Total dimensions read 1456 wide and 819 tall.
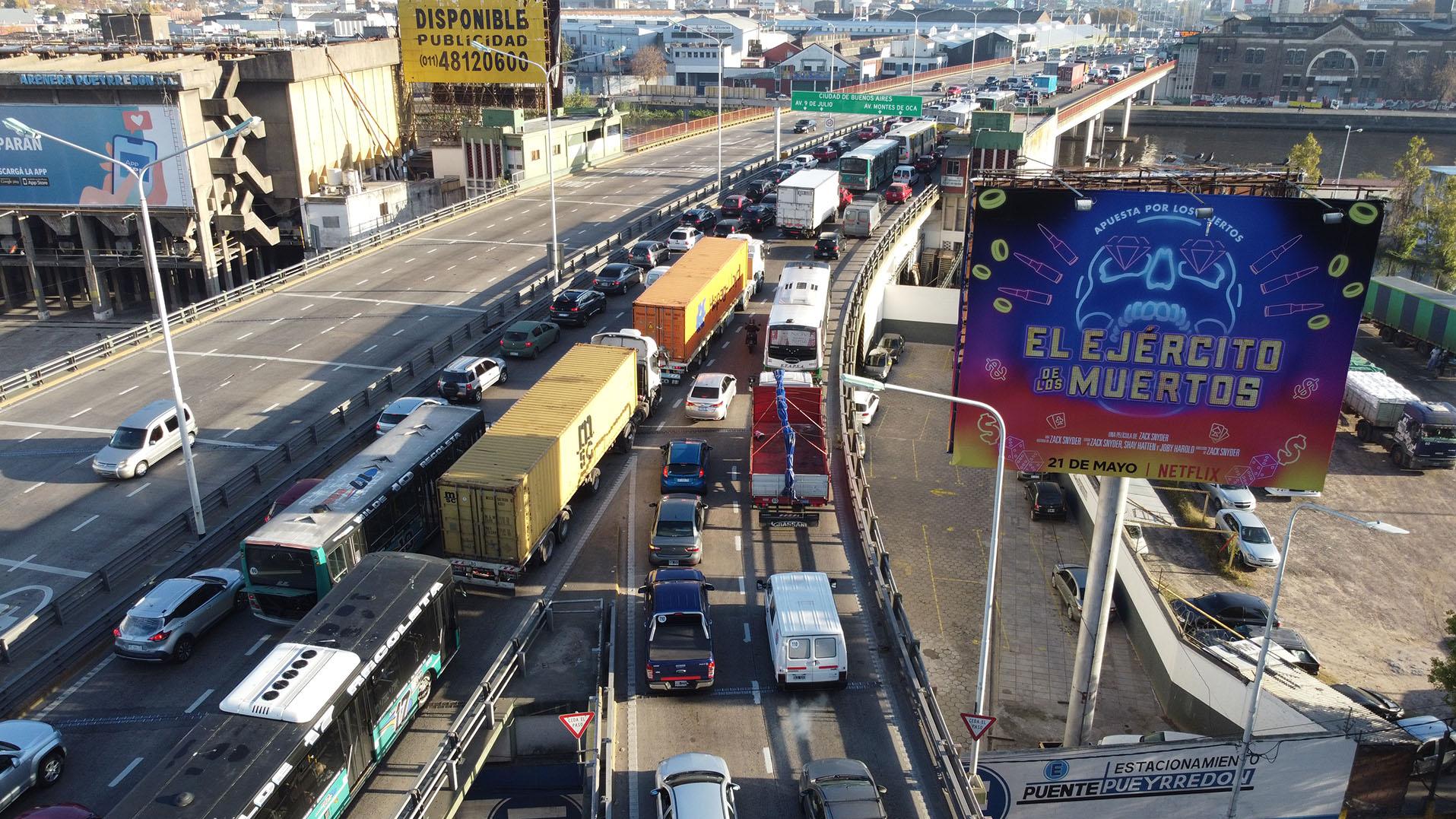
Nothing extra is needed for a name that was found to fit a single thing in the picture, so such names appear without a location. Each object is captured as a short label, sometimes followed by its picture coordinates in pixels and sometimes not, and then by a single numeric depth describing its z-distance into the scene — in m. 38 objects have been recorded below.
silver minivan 30.84
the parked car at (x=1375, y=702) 24.45
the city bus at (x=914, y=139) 83.88
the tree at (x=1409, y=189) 76.38
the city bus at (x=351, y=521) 22.39
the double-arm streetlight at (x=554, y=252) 49.56
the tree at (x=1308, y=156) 88.75
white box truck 59.41
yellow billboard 78.44
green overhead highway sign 70.38
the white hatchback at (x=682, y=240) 55.94
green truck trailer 56.31
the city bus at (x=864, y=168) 71.56
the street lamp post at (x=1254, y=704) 19.08
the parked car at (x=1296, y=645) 28.81
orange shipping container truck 38.53
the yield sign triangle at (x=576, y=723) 18.00
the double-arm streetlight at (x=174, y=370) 26.97
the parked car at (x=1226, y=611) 31.27
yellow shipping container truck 24.14
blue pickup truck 20.89
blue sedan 29.94
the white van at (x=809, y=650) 20.95
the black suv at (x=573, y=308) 45.56
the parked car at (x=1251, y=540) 36.50
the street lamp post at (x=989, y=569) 17.39
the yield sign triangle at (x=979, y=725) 17.55
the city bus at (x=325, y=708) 15.24
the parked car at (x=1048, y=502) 39.03
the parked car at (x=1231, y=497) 39.91
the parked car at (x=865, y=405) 43.97
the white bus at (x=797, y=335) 38.41
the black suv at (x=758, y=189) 69.15
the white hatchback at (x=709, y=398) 35.56
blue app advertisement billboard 60.53
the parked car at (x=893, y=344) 54.84
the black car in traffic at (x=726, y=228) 59.79
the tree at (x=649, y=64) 182.50
